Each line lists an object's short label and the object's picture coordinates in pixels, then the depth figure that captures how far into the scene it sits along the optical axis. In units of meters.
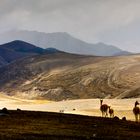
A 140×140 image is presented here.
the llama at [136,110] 45.69
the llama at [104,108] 52.11
